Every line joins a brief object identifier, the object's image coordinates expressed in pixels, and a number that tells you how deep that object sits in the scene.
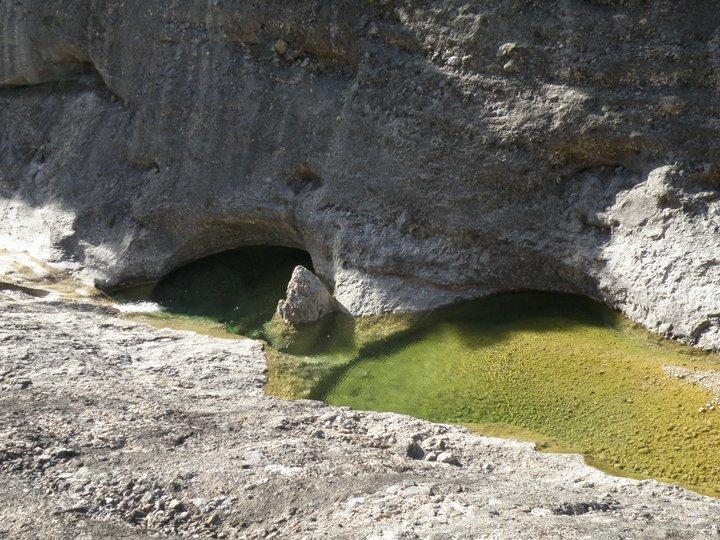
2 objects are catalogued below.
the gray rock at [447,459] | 7.01
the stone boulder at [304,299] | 10.38
